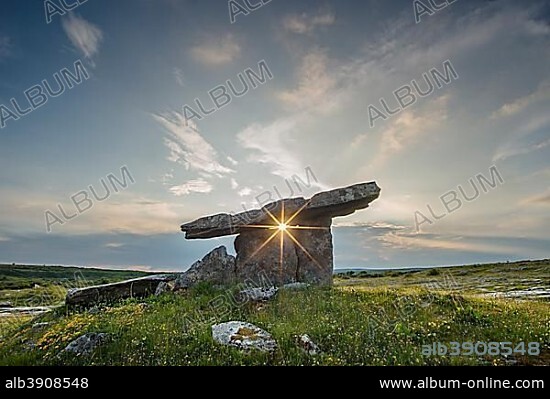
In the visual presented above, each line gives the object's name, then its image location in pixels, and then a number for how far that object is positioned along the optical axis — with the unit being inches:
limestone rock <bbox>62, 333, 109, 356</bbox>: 464.4
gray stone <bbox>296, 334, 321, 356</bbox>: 422.5
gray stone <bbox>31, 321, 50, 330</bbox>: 633.0
